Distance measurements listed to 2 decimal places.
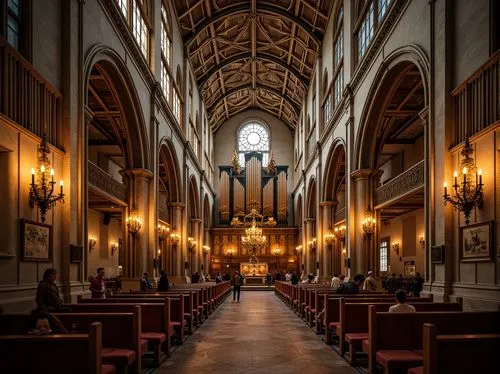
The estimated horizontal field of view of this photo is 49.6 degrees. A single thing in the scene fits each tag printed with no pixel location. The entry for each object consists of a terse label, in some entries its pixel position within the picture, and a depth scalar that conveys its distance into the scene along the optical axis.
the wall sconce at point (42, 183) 9.38
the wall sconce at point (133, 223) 18.97
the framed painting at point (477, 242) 9.34
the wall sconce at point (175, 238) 26.77
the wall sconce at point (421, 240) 26.12
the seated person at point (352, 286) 12.63
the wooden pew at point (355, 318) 9.55
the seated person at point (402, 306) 8.08
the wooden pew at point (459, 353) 5.55
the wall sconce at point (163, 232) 24.81
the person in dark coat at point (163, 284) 16.16
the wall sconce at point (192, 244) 32.83
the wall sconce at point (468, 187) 9.59
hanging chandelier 40.06
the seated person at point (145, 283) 17.60
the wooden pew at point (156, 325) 9.40
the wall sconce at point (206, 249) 41.38
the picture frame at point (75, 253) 11.08
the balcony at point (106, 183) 16.19
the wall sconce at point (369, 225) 19.61
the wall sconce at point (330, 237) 27.00
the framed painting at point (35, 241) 9.14
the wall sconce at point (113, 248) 31.74
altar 43.69
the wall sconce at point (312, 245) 33.52
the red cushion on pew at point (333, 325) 11.18
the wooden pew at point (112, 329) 7.30
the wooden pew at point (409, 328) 7.58
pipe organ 46.19
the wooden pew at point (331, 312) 11.51
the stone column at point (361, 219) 19.78
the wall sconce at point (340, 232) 25.61
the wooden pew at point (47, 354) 5.77
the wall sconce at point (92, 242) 27.09
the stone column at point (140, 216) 19.00
